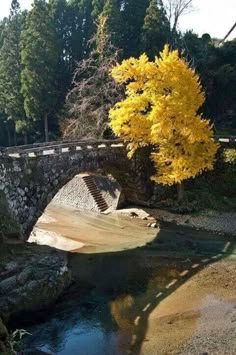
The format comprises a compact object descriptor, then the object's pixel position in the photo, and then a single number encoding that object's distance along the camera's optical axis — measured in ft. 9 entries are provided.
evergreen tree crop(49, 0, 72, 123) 173.17
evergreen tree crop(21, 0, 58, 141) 160.45
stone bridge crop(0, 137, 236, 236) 88.22
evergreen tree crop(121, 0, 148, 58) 169.00
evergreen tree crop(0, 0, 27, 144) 169.89
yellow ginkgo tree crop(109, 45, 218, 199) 109.29
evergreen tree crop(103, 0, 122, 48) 161.38
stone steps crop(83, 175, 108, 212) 135.11
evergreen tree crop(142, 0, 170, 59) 156.87
